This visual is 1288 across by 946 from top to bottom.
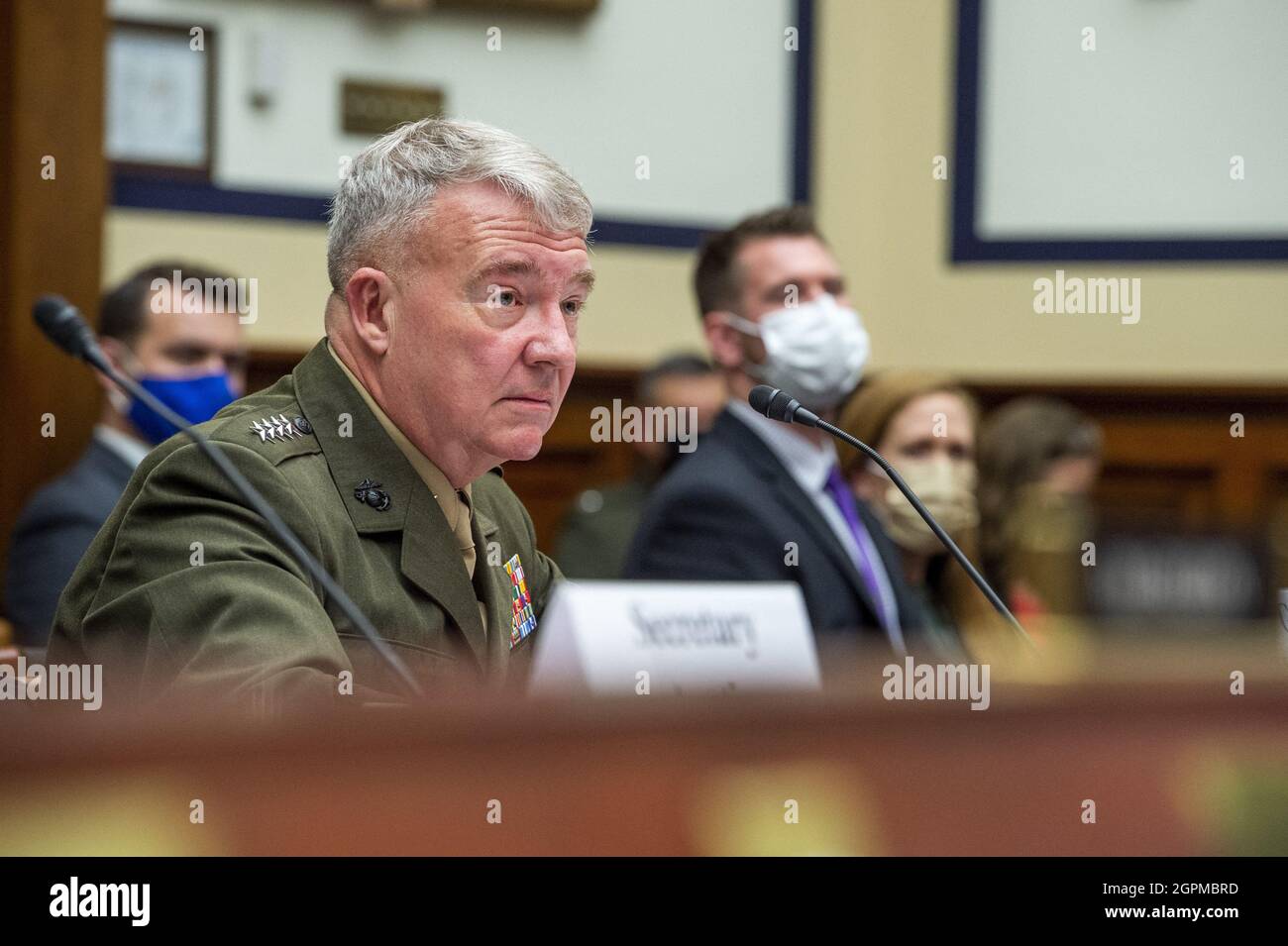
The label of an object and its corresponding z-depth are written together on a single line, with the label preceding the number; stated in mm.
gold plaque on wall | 4145
